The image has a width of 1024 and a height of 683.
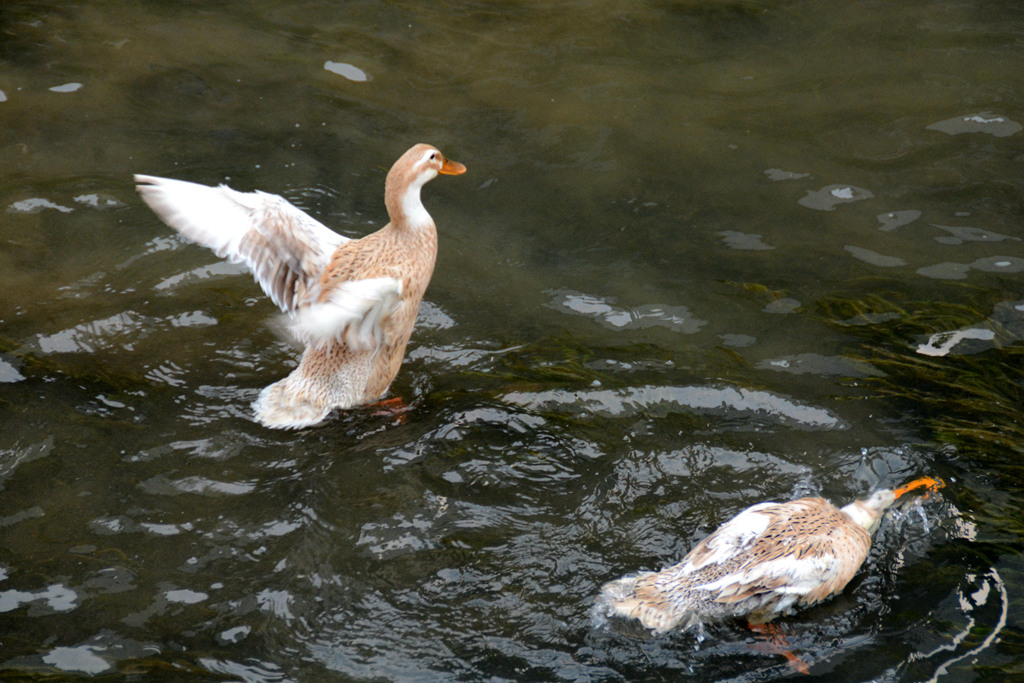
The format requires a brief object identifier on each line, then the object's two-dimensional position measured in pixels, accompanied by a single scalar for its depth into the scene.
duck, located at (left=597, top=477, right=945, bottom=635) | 7.12
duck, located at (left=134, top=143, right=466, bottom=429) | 9.37
